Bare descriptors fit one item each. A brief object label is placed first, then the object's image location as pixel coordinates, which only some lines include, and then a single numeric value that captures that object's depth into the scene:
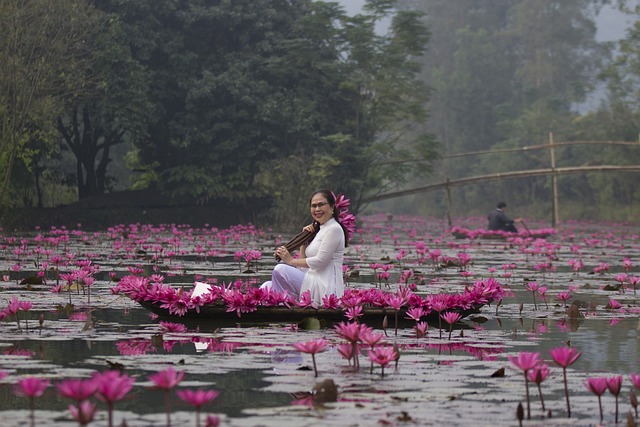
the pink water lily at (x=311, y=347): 9.18
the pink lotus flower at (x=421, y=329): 13.45
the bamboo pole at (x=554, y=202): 62.52
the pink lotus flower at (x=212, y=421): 7.00
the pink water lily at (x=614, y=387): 8.17
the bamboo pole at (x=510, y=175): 57.59
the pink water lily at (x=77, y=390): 6.61
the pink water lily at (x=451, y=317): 12.86
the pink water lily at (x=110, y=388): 6.71
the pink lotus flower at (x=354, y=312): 13.70
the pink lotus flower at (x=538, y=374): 8.37
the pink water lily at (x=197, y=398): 6.70
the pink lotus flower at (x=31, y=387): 6.88
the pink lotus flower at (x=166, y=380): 7.24
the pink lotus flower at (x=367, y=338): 9.85
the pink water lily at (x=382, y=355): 9.34
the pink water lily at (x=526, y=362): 8.29
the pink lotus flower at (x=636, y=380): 8.19
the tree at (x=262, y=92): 60.68
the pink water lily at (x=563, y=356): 8.25
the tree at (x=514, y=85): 104.18
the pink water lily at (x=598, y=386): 8.19
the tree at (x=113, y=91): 55.55
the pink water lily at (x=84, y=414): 6.67
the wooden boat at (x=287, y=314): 15.18
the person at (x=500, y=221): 50.07
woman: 16.11
